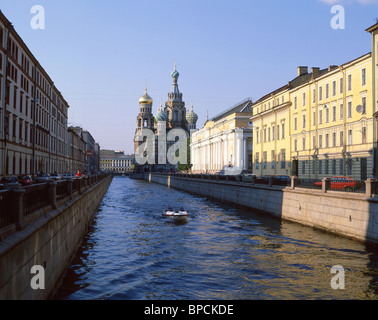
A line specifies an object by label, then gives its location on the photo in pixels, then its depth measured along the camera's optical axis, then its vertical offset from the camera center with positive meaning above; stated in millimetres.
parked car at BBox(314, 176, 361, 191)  25847 -686
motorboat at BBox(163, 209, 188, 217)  36966 -3383
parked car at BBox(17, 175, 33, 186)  34719 -710
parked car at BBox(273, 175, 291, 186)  36219 -674
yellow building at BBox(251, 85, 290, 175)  66750 +6438
